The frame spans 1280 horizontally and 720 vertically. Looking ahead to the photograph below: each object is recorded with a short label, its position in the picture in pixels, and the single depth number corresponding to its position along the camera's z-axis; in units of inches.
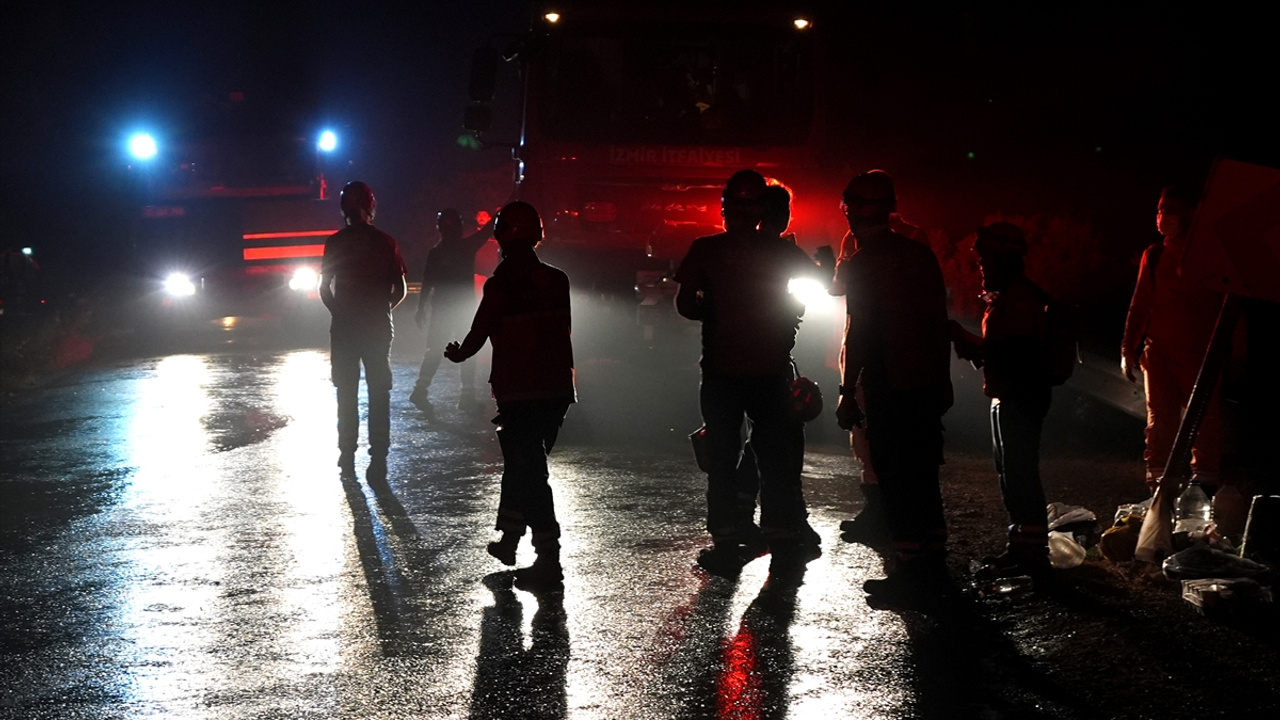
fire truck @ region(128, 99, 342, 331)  852.6
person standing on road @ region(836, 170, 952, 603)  244.1
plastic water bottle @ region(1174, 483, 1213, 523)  272.1
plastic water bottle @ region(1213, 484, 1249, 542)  265.3
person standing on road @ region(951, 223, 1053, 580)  244.1
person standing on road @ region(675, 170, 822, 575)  264.7
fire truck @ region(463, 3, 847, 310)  503.5
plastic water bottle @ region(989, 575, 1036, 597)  238.7
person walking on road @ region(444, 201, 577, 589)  259.1
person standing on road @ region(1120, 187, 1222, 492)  303.4
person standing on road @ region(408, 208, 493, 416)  474.3
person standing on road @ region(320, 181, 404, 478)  354.0
